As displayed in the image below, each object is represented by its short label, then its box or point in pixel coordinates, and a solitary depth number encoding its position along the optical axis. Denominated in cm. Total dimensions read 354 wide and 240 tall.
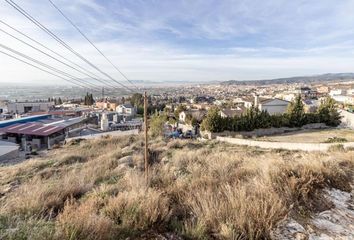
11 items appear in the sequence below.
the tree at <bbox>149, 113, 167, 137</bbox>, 3878
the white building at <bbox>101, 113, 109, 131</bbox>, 4494
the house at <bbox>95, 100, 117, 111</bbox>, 8631
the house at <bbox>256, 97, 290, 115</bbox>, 5191
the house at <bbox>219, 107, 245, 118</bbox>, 4728
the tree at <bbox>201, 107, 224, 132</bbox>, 3397
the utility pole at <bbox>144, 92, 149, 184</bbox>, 793
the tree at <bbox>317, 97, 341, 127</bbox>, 4038
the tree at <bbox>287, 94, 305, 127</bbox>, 3800
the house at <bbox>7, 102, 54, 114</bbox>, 7181
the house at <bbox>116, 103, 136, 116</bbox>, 7094
